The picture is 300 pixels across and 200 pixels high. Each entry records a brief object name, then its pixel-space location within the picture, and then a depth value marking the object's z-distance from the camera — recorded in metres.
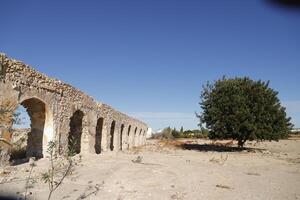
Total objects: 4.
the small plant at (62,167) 4.11
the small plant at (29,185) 5.03
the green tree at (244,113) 17.65
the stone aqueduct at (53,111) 7.30
